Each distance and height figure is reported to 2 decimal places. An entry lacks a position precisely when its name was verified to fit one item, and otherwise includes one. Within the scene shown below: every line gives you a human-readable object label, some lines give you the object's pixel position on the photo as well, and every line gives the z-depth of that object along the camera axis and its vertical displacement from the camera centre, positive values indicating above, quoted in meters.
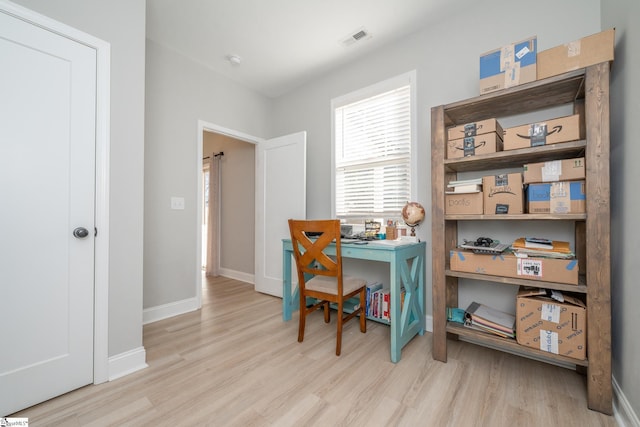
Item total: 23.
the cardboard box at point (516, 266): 1.39 -0.31
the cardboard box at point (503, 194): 1.58 +0.13
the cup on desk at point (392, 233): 2.29 -0.16
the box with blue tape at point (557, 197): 1.39 +0.10
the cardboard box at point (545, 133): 1.42 +0.47
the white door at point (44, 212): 1.28 +0.01
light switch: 2.69 +0.12
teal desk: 1.76 -0.52
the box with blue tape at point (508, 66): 1.50 +0.91
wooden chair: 1.85 -0.45
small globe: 2.22 +0.01
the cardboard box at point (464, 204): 1.70 +0.08
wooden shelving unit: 1.26 +0.10
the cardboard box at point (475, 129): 1.66 +0.57
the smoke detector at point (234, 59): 2.74 +1.66
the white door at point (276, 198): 3.00 +0.21
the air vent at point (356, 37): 2.36 +1.67
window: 2.47 +0.67
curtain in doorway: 4.36 -0.11
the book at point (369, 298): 2.37 -0.77
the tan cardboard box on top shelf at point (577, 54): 1.31 +0.86
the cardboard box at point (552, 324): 1.35 -0.60
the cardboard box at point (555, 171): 1.39 +0.25
